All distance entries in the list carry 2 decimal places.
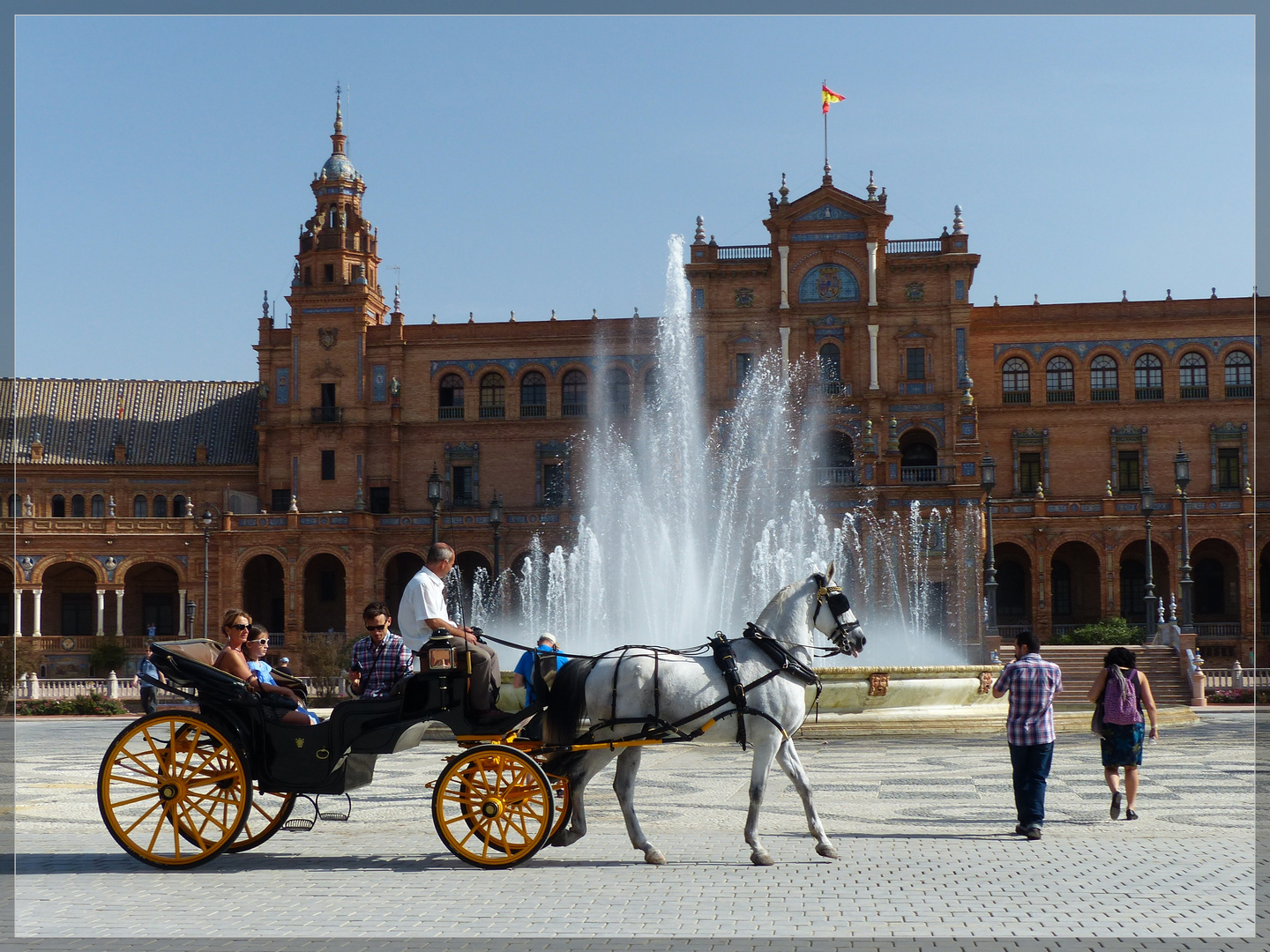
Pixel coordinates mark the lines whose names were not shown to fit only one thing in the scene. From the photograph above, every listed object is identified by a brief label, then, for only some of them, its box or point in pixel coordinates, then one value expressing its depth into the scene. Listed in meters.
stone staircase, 34.12
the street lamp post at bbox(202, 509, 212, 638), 53.95
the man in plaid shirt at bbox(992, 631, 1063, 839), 11.52
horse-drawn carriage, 9.95
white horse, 10.30
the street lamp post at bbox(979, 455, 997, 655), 41.03
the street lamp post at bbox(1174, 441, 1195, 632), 37.69
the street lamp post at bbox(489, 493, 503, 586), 40.07
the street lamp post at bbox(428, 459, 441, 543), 36.41
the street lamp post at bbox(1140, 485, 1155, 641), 39.66
